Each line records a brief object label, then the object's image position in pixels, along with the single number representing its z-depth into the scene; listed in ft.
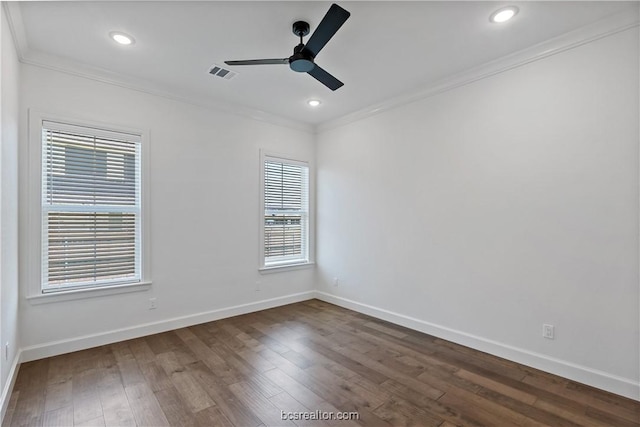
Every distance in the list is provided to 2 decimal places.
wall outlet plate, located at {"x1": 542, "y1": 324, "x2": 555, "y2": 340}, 8.79
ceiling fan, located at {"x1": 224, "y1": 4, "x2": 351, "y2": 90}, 6.49
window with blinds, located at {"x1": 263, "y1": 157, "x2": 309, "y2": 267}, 15.30
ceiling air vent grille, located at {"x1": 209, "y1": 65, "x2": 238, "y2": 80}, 10.45
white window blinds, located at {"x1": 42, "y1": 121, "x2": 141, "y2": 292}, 9.78
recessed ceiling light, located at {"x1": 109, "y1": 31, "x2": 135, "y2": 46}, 8.50
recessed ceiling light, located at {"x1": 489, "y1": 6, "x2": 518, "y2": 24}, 7.45
